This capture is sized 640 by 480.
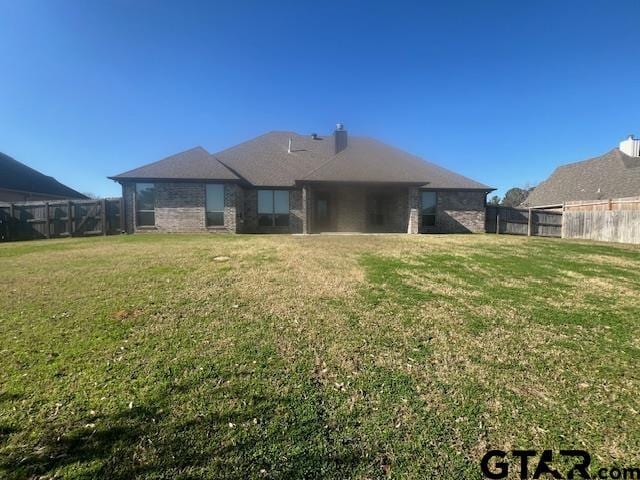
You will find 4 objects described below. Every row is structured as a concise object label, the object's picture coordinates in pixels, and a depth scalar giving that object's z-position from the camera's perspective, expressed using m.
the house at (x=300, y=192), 16.08
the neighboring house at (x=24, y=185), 21.36
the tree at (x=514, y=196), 60.50
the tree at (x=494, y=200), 58.63
